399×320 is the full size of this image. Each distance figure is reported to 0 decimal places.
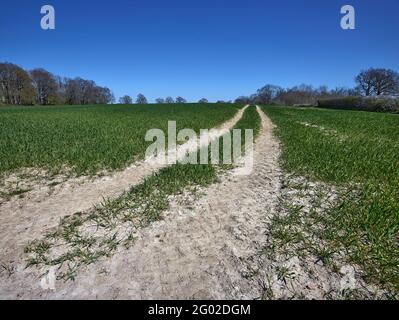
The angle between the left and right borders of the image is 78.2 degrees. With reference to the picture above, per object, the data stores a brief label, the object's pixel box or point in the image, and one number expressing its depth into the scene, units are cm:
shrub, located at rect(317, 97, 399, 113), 4853
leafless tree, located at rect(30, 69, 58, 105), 10288
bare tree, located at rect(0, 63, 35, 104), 9231
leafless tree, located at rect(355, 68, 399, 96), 8012
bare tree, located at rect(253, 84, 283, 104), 14462
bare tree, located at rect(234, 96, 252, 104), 15435
